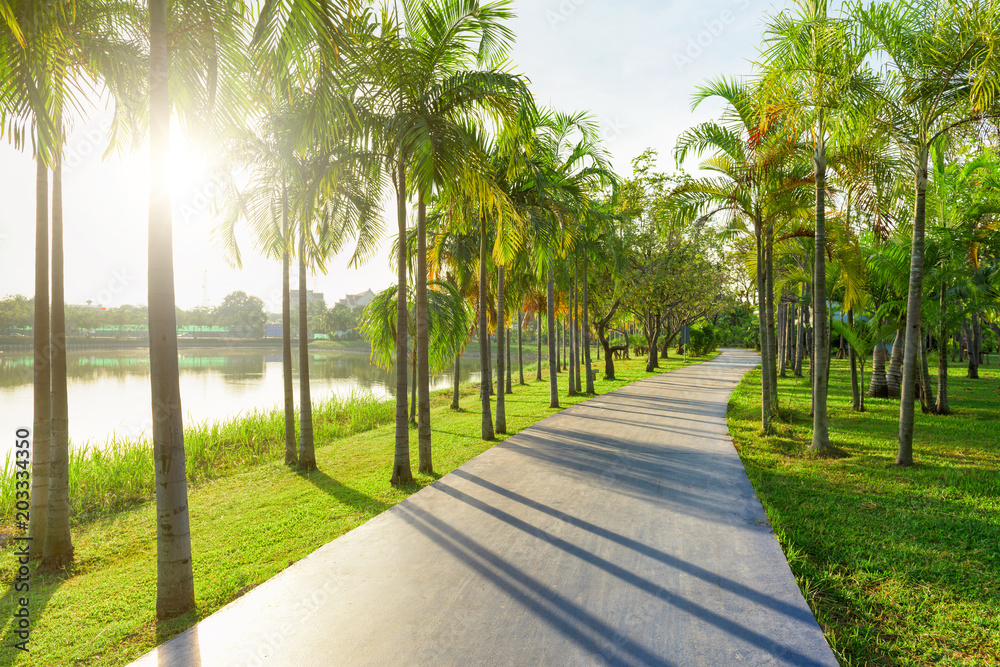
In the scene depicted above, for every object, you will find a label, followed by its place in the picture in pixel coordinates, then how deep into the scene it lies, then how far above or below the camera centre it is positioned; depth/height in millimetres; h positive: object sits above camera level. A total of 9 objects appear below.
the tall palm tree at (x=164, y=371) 4004 -330
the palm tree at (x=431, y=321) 12898 +121
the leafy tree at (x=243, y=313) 81188 +2322
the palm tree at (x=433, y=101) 7363 +3401
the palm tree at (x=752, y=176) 10328 +3058
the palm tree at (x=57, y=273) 4914 +580
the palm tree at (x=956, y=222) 12023 +2410
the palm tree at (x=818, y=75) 7922 +3860
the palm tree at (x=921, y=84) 7066 +3461
